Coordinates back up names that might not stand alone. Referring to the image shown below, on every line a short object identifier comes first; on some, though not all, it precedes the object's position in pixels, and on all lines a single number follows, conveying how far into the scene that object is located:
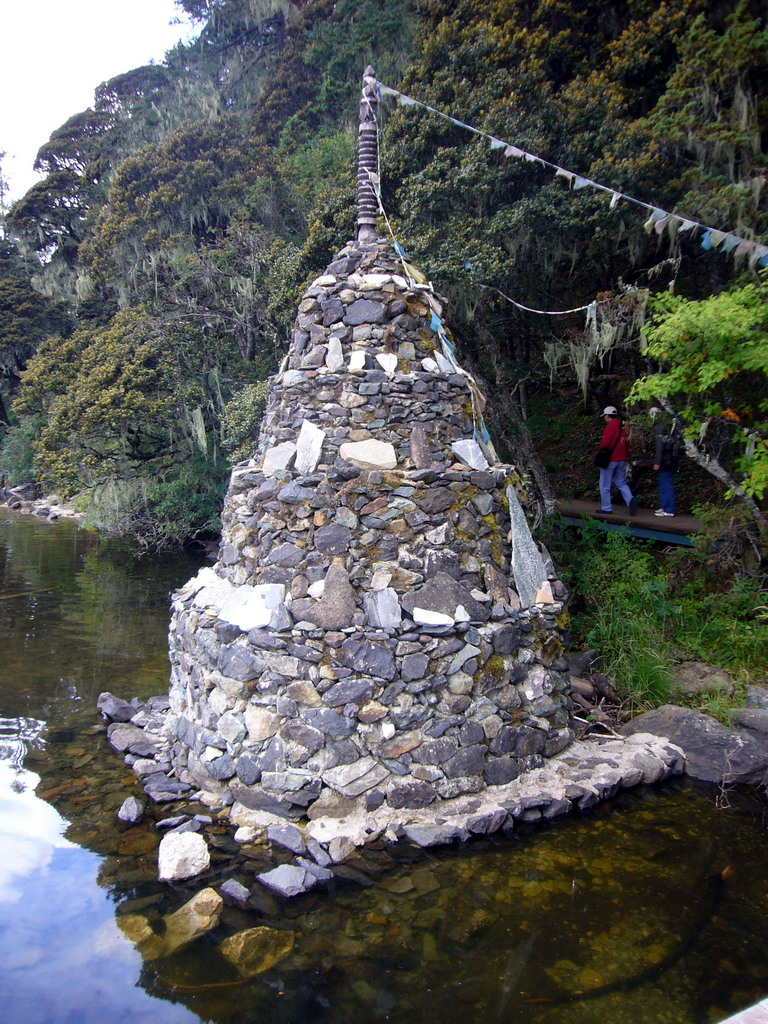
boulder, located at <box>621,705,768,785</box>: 5.30
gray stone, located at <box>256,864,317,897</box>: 3.88
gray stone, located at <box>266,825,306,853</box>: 4.26
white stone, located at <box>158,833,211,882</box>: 4.05
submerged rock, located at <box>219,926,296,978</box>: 3.38
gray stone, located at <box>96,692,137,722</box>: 6.48
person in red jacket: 9.05
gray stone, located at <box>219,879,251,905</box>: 3.83
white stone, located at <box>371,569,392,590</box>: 4.82
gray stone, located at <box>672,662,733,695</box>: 6.33
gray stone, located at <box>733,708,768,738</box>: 5.62
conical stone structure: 4.62
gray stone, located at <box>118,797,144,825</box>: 4.70
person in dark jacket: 8.60
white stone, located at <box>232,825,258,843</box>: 4.38
